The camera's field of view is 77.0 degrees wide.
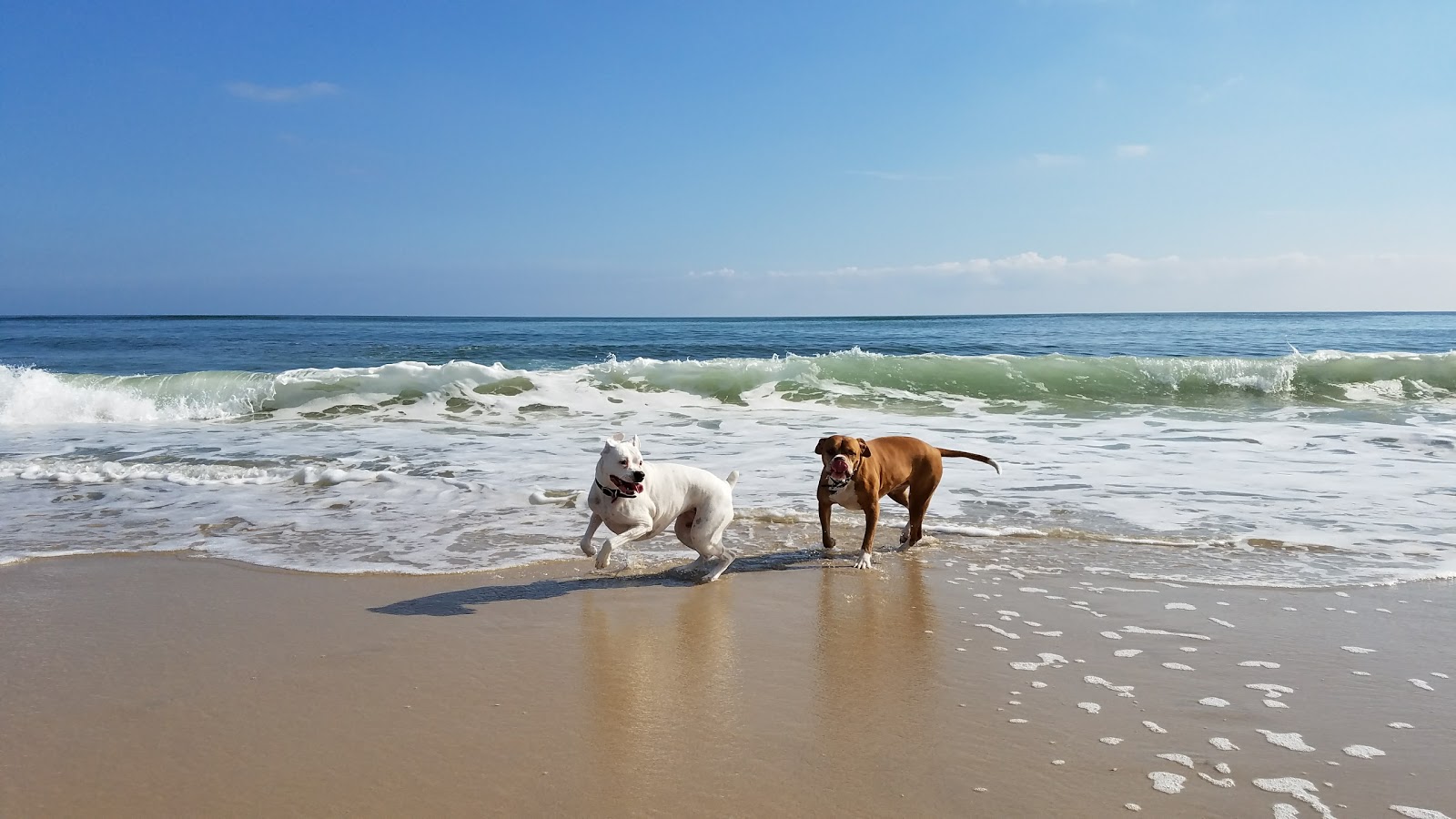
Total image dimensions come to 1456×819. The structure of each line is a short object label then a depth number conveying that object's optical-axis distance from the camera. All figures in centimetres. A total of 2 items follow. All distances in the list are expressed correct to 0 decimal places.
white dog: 464
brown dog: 537
